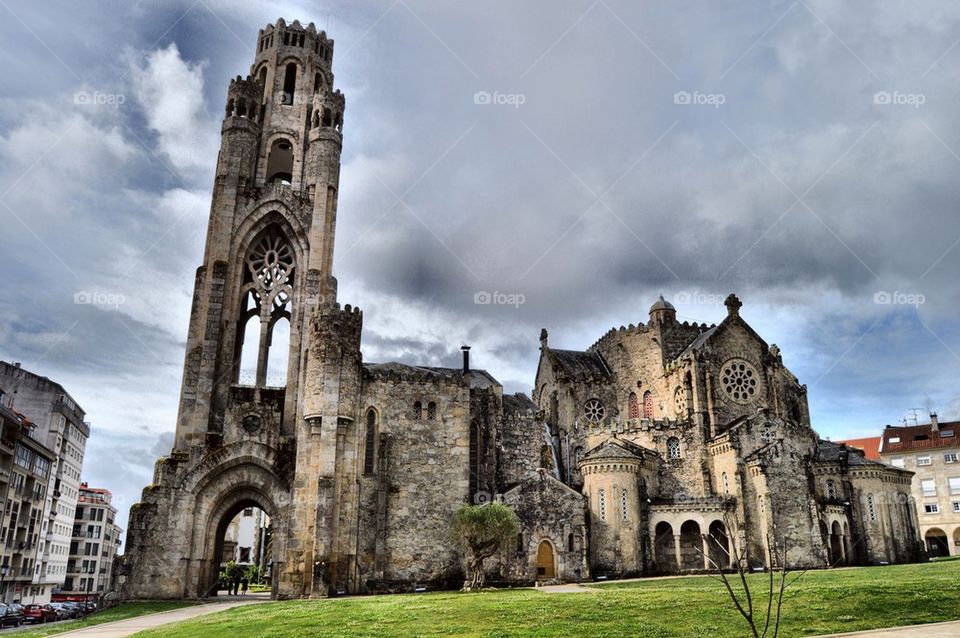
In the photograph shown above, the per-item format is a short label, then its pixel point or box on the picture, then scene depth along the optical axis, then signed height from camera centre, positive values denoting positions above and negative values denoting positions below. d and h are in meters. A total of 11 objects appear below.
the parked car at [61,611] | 40.56 -4.02
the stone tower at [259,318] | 35.41 +11.86
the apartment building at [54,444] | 69.12 +9.53
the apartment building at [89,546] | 88.56 -0.93
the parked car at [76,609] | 40.25 -3.96
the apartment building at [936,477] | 68.75 +5.68
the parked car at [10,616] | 34.49 -3.67
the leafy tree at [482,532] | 35.22 +0.29
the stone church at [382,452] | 35.91 +4.86
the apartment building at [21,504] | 56.98 +2.89
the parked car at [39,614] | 37.41 -3.86
